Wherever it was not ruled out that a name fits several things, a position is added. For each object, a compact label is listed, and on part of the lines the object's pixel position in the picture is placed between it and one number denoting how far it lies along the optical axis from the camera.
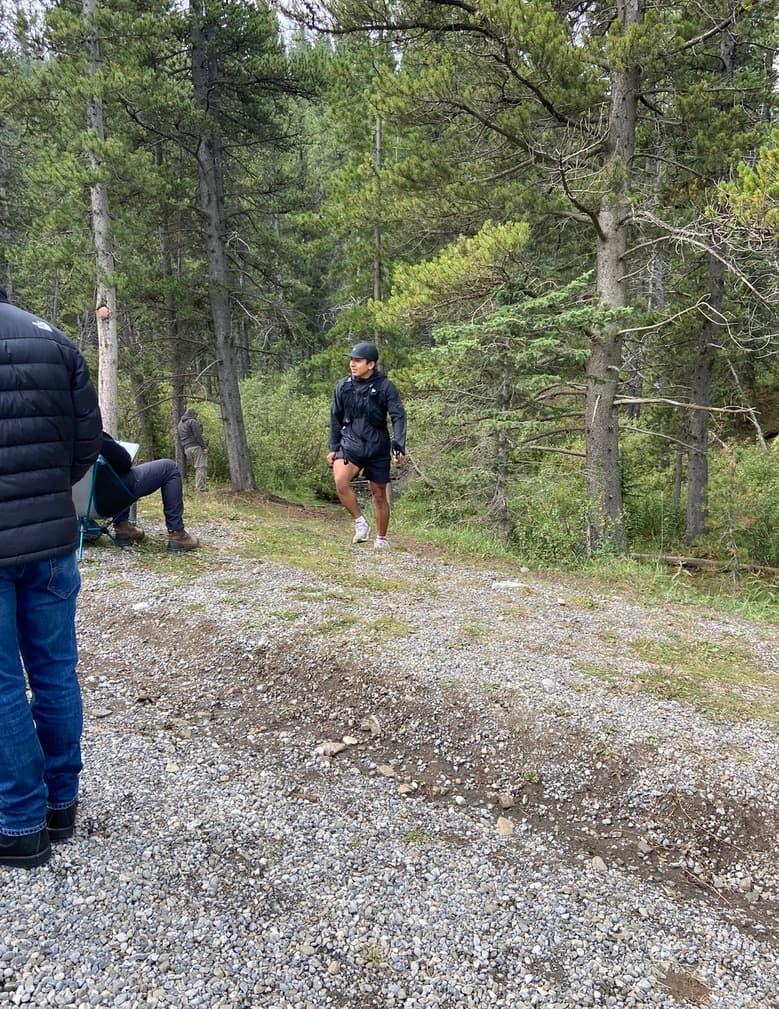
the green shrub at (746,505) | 8.86
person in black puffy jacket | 1.96
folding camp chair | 5.15
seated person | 5.13
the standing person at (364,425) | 6.42
